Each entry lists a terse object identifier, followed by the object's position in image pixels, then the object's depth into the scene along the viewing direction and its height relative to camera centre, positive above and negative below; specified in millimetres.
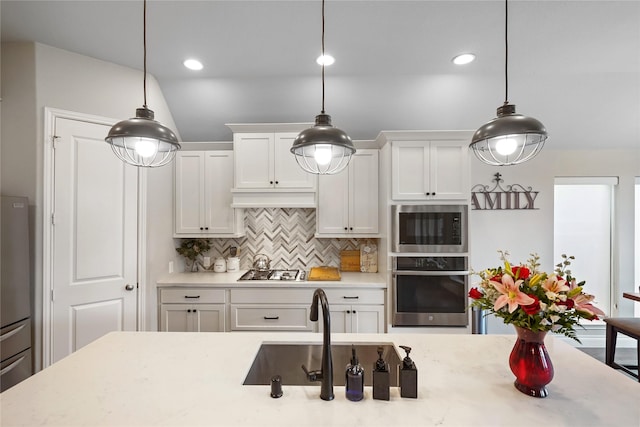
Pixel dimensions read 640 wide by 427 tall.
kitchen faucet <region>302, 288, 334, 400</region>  1033 -558
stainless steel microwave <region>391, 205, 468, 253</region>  2605 -147
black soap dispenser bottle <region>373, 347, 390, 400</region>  1019 -600
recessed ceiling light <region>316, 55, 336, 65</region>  2327 +1258
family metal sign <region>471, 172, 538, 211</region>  3340 +187
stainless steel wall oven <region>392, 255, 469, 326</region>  2594 -712
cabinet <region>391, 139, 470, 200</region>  2660 +400
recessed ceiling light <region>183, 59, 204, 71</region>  2426 +1271
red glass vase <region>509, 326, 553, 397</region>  1030 -549
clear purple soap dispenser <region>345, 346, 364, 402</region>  1014 -609
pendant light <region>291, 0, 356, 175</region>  1198 +300
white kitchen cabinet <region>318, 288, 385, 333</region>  2674 -901
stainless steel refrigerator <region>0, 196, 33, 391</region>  1869 -546
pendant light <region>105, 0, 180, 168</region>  1175 +322
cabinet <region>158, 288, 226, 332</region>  2715 -932
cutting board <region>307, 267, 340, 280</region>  2836 -631
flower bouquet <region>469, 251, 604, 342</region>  948 -292
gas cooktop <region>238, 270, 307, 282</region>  2893 -659
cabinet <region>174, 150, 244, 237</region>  3086 +196
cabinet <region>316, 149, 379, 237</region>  2994 +142
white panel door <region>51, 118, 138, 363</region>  2197 -222
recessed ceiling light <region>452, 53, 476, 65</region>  2306 +1265
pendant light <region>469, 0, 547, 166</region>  1108 +319
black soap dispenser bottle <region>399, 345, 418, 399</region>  1032 -611
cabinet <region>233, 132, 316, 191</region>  2959 +508
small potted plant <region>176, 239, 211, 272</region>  3182 -419
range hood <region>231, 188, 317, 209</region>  2957 +149
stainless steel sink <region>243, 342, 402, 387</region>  1400 -754
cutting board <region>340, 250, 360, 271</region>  3229 -541
